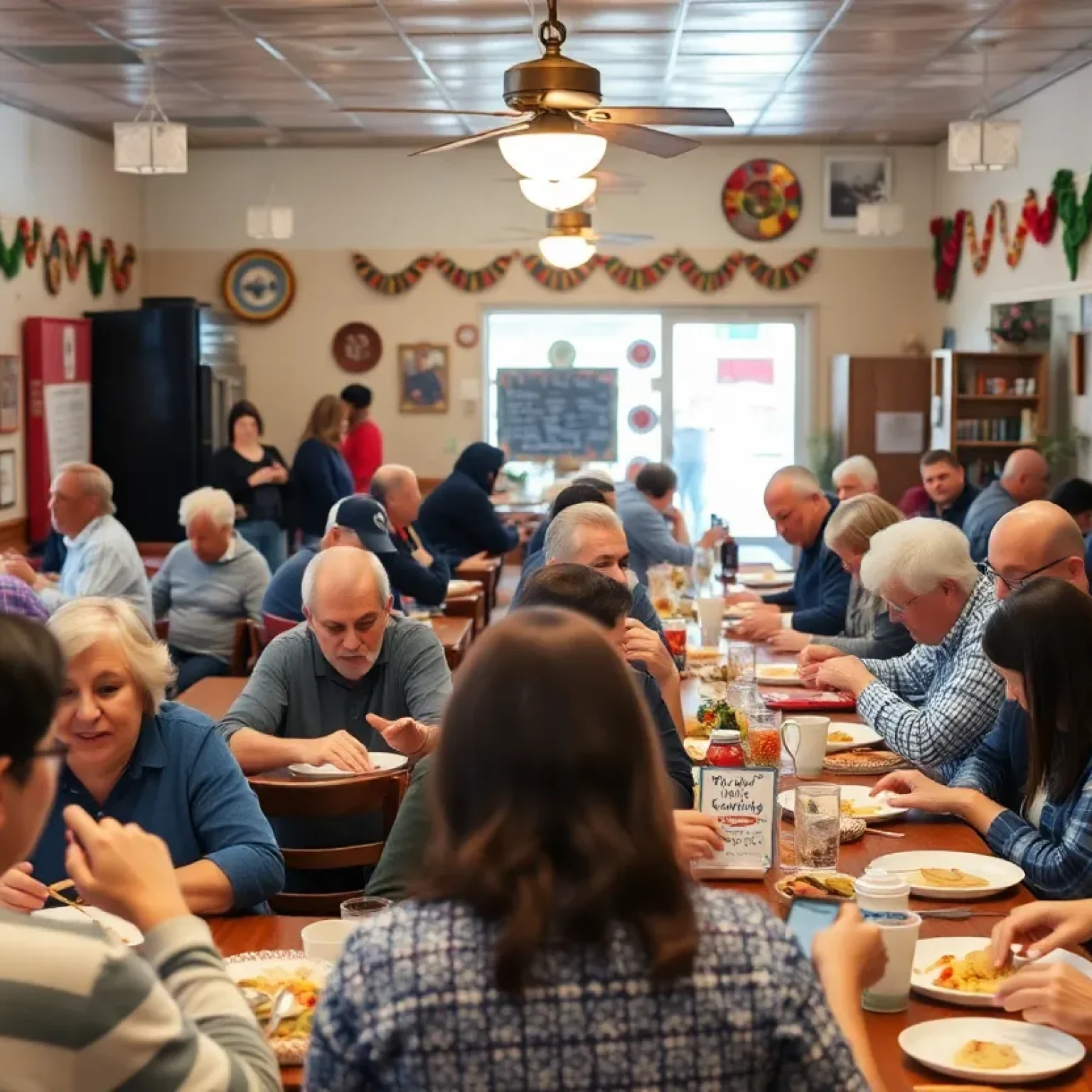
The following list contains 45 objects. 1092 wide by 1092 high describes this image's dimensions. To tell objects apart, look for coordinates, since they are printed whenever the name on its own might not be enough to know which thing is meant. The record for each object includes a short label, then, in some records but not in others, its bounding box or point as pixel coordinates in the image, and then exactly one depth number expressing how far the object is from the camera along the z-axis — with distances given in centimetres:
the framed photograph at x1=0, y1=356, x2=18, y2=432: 980
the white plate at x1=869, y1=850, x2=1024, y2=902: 278
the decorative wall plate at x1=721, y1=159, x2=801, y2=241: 1235
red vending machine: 1026
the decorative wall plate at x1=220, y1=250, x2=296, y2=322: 1258
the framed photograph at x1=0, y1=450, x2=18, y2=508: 985
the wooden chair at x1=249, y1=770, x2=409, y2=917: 324
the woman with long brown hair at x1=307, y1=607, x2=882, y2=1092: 142
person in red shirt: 1188
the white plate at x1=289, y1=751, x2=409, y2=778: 368
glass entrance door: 1283
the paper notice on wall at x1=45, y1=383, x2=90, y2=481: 1053
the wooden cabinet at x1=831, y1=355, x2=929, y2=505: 1189
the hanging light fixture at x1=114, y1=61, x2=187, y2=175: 808
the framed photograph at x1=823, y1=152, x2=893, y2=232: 1225
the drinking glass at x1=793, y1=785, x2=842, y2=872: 285
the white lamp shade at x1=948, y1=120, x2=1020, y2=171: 823
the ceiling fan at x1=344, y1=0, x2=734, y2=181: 412
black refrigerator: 1126
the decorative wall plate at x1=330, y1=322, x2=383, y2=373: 1261
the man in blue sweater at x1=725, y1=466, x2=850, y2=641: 645
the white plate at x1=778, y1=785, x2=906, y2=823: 329
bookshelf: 1022
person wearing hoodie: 908
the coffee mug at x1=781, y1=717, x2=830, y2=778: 366
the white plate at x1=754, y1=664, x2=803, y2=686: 504
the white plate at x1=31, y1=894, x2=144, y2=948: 258
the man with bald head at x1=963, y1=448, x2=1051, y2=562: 823
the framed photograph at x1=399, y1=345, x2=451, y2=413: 1263
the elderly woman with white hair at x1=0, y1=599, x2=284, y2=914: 290
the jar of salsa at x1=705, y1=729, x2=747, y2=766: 319
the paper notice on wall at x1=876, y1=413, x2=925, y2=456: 1189
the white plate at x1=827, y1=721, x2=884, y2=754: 403
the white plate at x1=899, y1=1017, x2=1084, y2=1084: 205
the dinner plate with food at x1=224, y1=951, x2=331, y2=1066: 220
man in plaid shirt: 379
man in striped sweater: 143
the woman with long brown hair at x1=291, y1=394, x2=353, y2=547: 1045
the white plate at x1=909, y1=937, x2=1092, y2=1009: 229
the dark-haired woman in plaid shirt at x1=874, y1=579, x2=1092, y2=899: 290
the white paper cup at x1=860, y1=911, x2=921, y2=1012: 224
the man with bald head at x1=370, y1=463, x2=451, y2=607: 658
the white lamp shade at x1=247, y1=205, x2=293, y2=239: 1096
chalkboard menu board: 1287
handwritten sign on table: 291
